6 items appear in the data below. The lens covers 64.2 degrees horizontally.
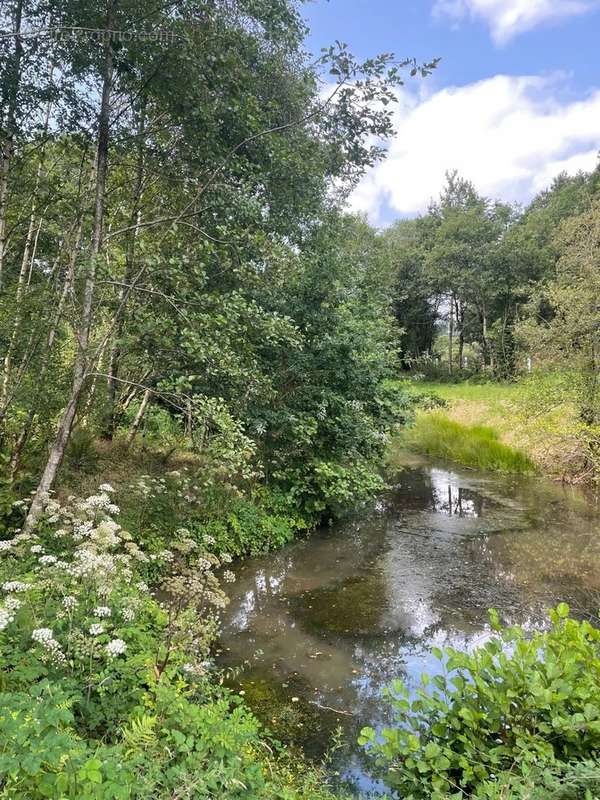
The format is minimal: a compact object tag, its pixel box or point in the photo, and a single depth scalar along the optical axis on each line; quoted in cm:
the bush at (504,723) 240
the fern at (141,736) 240
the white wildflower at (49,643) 263
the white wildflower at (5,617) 245
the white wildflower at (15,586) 292
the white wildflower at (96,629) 269
